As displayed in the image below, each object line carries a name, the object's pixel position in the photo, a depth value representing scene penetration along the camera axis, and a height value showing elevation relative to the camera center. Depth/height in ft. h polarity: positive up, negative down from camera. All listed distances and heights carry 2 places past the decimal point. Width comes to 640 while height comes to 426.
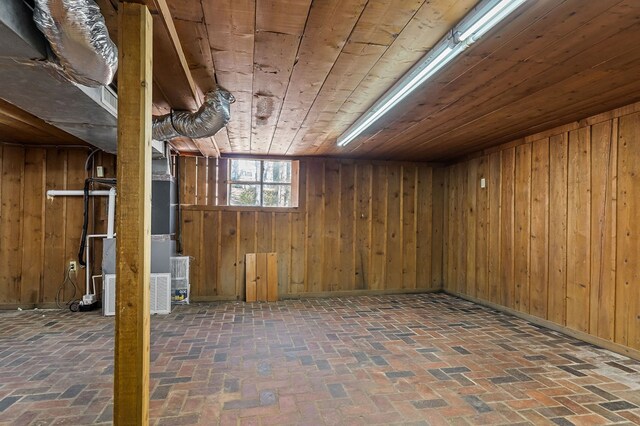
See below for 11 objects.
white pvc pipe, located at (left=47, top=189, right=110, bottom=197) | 15.08 +0.80
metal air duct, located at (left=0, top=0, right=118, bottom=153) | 4.72 +2.42
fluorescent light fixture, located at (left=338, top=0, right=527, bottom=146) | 5.09 +3.10
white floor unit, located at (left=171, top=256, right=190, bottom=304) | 16.02 -3.21
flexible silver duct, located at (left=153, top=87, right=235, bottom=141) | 8.90 +2.62
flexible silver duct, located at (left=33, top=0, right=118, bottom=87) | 4.43 +2.50
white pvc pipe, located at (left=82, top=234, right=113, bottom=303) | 14.79 -2.95
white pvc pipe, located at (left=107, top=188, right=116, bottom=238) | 14.54 -0.19
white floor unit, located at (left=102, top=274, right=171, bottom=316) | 13.99 -3.52
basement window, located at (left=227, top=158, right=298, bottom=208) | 17.95 +1.61
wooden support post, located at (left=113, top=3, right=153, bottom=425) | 4.94 -0.05
